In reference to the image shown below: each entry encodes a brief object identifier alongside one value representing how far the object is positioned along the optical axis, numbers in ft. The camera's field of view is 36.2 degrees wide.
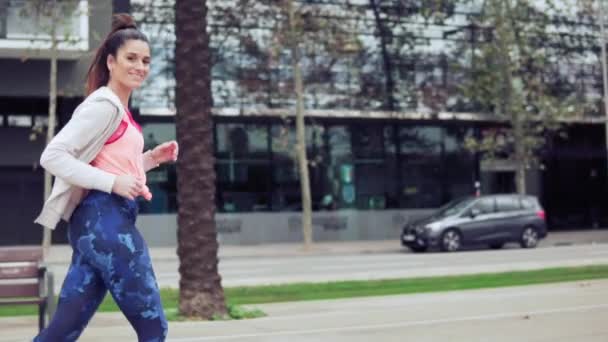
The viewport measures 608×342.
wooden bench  27.76
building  100.48
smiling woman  12.85
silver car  88.48
